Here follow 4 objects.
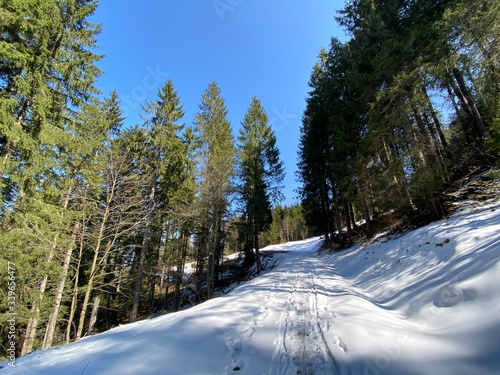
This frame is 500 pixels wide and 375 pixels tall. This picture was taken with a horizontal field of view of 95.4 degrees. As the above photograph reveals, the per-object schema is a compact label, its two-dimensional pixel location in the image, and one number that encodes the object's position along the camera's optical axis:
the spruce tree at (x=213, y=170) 13.20
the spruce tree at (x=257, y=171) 17.00
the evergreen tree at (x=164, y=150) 14.49
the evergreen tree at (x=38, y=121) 6.80
